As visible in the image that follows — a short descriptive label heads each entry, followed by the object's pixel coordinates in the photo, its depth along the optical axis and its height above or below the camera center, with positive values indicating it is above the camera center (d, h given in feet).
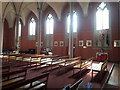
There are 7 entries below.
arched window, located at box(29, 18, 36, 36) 61.93 +13.10
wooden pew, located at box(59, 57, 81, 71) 18.06 -3.69
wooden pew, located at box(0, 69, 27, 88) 8.01 -3.33
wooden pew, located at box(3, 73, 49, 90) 5.64 -2.48
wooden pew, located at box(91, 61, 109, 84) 14.24 -5.36
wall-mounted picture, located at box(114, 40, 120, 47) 36.55 +1.20
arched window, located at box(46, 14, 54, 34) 55.16 +13.25
